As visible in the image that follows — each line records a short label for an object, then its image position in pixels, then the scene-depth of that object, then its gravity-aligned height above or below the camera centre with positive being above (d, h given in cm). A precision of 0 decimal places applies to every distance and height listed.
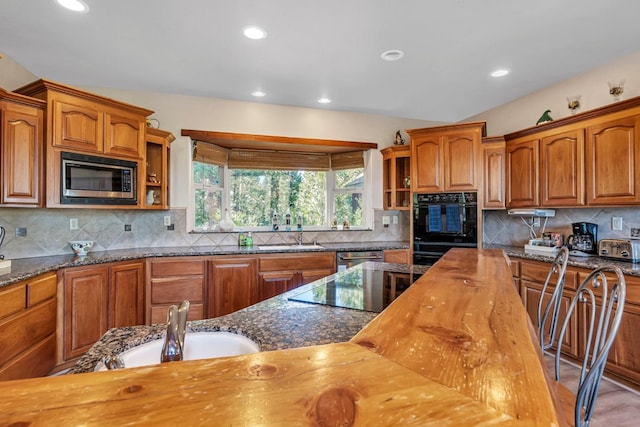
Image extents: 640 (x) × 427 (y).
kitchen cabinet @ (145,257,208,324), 311 -68
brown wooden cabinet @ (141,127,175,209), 336 +54
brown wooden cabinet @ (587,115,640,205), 248 +46
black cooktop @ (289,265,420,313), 133 -34
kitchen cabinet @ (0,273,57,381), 198 -75
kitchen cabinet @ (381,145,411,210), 419 +56
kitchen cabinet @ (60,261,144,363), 253 -72
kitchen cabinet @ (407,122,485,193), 367 +72
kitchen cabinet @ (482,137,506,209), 363 +52
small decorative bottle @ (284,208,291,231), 430 -4
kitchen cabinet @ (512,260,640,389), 221 -79
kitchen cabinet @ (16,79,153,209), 257 +79
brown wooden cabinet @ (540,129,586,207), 285 +46
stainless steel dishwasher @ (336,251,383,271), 367 -47
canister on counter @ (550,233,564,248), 324 -22
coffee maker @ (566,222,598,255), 292 -19
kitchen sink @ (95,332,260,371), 102 -43
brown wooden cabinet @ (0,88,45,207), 236 +53
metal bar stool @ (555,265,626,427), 89 -42
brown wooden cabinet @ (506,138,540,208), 326 +48
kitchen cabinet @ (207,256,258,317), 329 -68
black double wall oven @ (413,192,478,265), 369 -6
